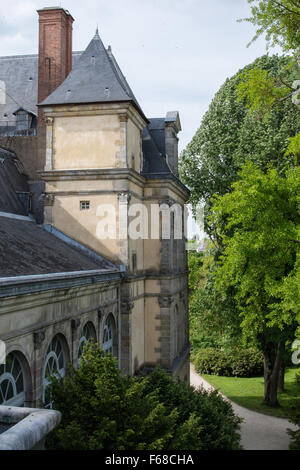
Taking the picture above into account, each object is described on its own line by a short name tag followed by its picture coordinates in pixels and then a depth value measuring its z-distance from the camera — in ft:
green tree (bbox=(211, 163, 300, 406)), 49.52
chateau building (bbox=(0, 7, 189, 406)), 49.88
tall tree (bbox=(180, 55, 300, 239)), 91.20
